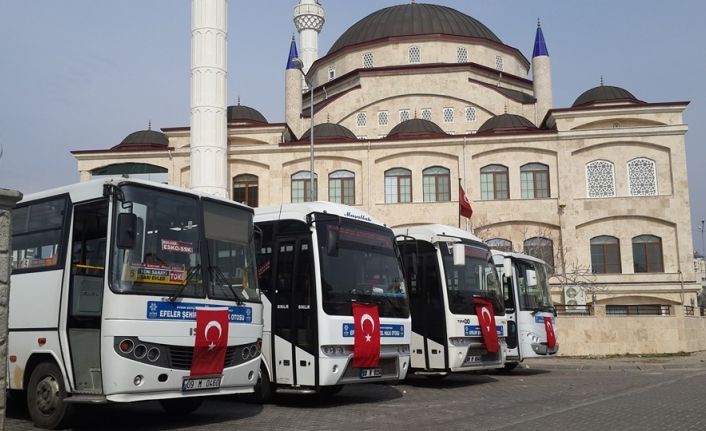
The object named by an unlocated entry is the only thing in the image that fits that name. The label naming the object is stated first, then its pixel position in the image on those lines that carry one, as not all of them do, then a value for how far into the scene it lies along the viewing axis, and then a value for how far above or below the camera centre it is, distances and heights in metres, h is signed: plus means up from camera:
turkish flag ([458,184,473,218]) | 28.47 +3.64
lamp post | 22.32 +7.50
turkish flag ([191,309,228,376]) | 8.24 -0.42
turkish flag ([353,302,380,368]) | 10.31 -0.48
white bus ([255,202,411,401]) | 10.19 +0.02
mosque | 37.12 +7.25
